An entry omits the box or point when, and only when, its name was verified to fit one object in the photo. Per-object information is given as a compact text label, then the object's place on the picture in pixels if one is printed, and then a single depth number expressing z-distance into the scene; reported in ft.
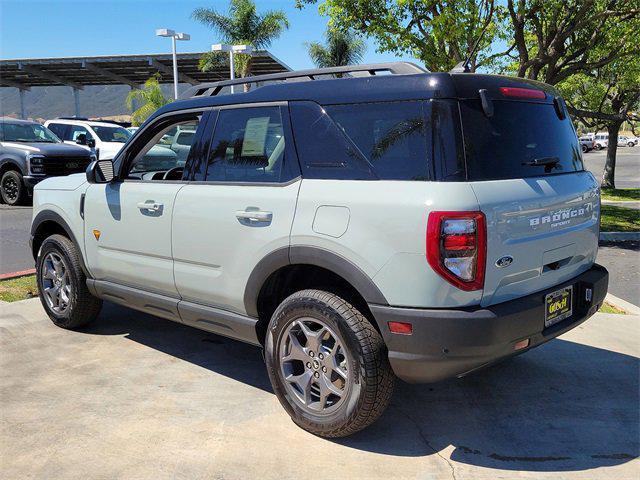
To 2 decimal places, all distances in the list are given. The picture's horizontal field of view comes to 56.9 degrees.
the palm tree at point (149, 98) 93.40
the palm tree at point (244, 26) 102.01
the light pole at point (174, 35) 78.07
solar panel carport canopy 125.08
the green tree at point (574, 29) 30.35
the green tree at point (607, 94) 56.16
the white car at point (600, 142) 210.79
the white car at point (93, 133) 54.08
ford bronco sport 9.25
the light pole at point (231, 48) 80.18
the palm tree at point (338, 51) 126.00
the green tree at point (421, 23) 30.27
